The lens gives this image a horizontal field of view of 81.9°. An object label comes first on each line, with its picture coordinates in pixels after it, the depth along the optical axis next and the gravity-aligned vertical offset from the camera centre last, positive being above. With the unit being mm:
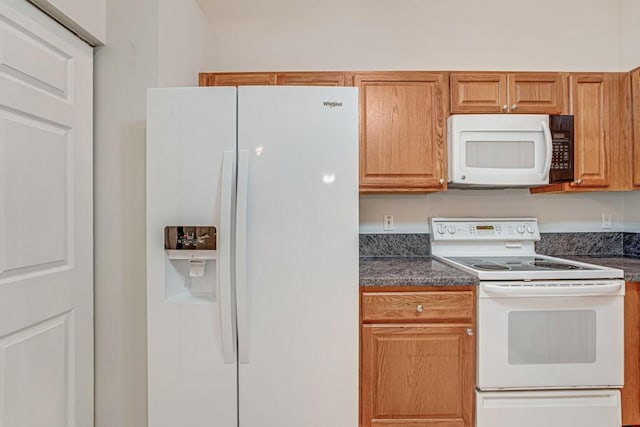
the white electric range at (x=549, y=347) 1746 -648
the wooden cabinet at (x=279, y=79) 2135 +784
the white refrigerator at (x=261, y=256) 1541 -183
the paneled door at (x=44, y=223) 1259 -40
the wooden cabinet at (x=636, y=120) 2104 +534
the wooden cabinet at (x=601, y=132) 2170 +473
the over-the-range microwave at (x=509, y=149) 2082 +360
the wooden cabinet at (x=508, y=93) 2145 +698
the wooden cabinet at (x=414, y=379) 1743 -788
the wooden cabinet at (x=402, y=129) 2127 +480
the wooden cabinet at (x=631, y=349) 1817 -676
